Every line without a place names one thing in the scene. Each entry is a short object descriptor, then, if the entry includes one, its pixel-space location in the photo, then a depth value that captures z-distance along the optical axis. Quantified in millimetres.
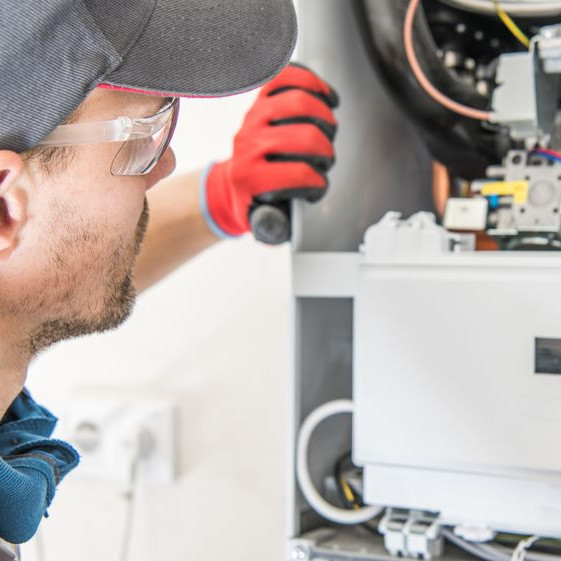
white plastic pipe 856
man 726
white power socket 1173
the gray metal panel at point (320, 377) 872
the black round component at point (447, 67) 882
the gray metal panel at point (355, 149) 903
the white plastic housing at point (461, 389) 787
